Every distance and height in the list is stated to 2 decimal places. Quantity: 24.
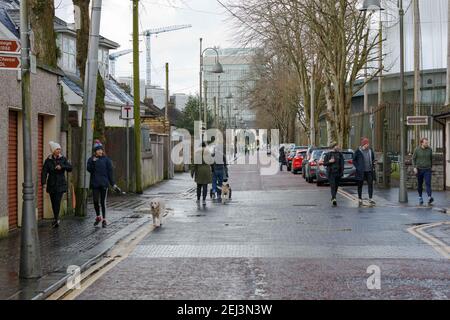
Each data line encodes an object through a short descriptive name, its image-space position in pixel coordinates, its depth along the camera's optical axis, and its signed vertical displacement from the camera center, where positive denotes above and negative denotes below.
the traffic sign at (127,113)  27.58 +1.18
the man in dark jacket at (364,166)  22.34 -0.60
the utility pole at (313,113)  56.75 +2.40
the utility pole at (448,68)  31.33 +3.00
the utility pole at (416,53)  36.00 +4.15
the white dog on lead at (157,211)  16.84 -1.37
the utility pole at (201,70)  56.84 +5.44
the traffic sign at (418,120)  23.57 +0.72
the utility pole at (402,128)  22.91 +0.49
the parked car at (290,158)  52.94 -0.86
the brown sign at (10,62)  10.41 +1.13
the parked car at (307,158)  37.76 -0.62
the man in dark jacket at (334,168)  22.14 -0.64
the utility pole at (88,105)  18.66 +1.01
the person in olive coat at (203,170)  23.62 -0.71
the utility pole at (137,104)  28.02 +1.52
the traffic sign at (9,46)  10.45 +1.35
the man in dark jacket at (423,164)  21.72 -0.55
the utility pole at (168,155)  40.53 -0.43
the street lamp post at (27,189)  10.22 -0.55
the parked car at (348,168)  31.84 -0.93
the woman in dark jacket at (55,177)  16.42 -0.61
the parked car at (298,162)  47.79 -1.00
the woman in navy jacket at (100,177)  16.92 -0.64
